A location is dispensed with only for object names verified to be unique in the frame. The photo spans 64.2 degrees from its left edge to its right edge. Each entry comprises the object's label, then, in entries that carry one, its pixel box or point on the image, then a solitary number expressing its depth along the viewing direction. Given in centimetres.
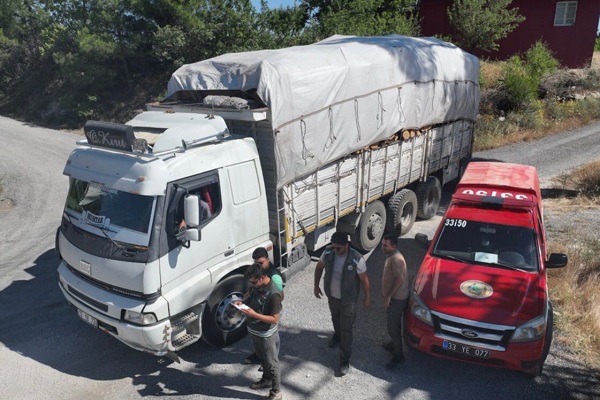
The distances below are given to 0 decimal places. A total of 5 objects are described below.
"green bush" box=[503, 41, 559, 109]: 1950
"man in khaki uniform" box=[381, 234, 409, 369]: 548
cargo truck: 520
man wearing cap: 532
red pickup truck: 522
